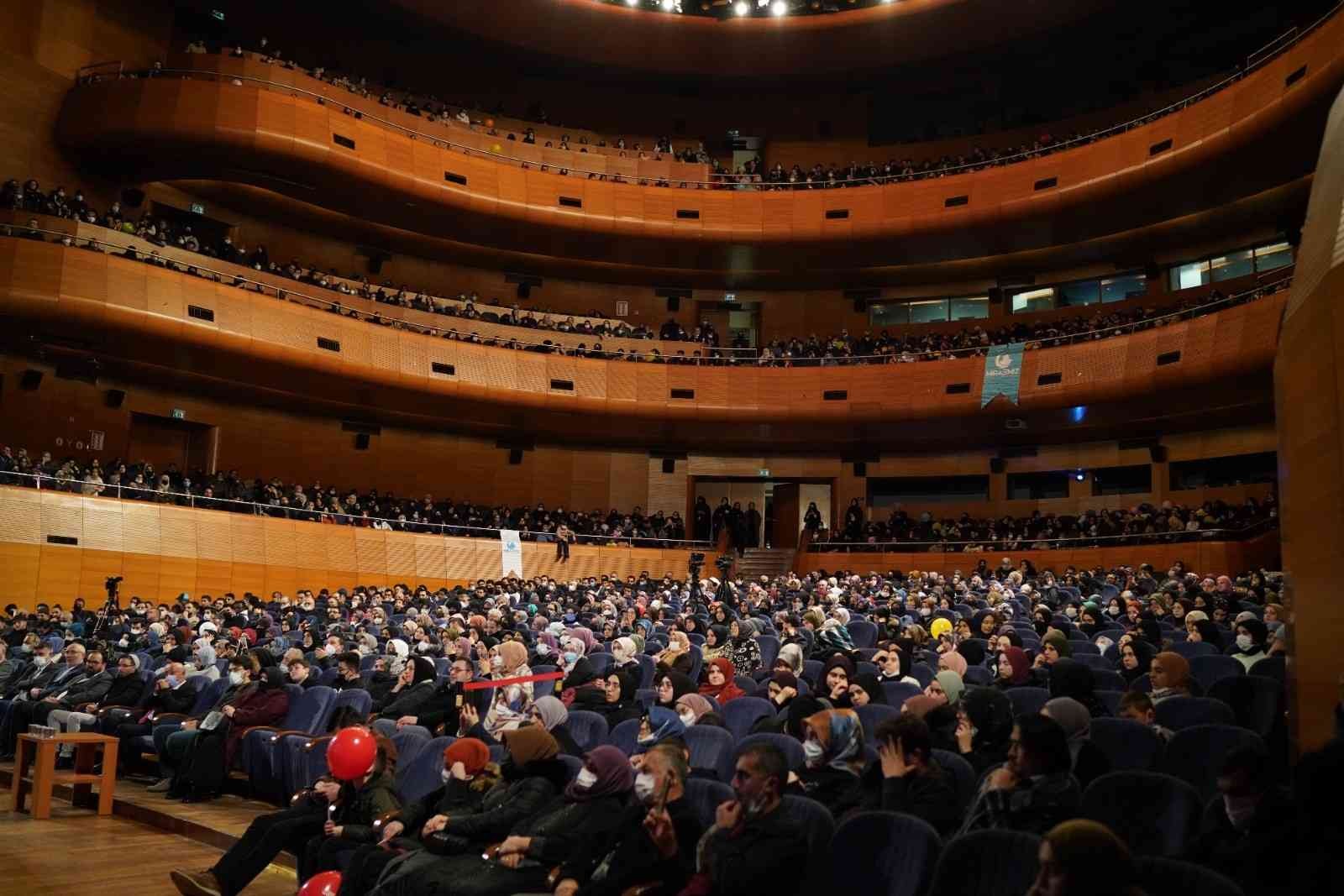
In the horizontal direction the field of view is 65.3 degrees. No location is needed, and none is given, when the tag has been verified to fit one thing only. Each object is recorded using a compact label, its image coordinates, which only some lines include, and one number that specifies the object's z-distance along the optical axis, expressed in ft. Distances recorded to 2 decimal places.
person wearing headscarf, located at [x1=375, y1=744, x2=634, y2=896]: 12.60
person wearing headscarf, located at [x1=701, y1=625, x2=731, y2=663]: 27.99
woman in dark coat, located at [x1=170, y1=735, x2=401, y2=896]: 15.06
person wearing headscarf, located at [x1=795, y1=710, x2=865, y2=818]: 12.82
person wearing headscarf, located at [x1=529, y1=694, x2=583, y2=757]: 16.72
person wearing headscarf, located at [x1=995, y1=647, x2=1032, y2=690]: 19.31
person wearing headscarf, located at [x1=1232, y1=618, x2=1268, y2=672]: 21.52
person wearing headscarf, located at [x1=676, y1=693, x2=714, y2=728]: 17.40
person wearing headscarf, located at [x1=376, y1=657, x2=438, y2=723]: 22.20
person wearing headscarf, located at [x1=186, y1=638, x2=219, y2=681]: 28.09
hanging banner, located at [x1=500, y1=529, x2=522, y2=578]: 56.39
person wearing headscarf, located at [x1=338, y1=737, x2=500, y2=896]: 14.06
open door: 78.64
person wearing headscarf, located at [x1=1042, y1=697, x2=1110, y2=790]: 13.00
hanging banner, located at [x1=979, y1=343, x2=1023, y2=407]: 65.87
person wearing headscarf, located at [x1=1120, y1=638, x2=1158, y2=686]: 20.77
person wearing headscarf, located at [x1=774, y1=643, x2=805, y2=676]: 22.17
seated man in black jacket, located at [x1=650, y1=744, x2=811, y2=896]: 10.53
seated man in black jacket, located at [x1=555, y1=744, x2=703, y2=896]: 11.89
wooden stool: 21.54
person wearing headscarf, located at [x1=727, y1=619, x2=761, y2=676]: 26.48
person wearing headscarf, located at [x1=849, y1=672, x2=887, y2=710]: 17.54
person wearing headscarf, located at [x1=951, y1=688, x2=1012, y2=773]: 14.16
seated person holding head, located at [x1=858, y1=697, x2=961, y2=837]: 11.55
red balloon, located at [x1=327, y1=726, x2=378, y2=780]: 15.29
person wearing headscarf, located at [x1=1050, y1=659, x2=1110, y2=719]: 17.19
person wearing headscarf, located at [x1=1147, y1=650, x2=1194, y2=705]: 17.17
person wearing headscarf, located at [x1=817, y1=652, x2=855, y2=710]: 18.01
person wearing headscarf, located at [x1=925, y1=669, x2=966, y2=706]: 17.32
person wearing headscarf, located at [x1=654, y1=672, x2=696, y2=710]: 18.71
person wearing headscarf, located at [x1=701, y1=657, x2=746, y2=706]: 21.22
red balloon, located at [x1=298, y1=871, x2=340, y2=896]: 13.78
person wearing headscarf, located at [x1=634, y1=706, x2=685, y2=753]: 16.96
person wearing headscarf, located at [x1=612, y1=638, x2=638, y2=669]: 25.36
